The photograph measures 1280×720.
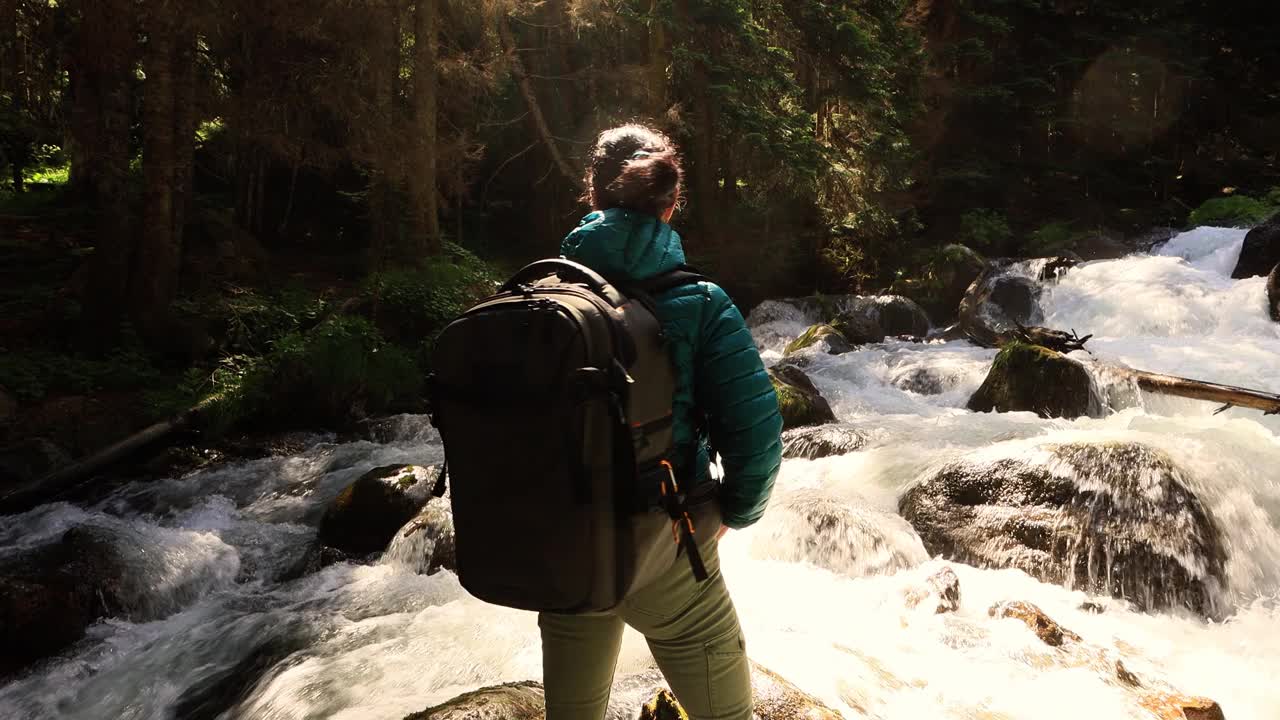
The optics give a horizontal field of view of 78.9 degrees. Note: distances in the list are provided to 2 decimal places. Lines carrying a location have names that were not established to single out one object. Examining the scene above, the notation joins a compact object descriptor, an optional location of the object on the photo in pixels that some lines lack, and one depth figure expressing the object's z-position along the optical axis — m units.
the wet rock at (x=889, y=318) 14.37
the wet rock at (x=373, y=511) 6.14
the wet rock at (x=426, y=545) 5.66
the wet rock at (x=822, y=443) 7.44
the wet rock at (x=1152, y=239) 16.75
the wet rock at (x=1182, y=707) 3.49
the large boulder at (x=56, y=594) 4.64
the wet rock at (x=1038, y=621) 4.31
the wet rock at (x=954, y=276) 15.99
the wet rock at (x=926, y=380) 10.60
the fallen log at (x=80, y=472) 6.56
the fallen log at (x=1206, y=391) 6.36
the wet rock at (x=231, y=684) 4.25
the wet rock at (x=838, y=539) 5.43
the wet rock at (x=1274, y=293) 11.26
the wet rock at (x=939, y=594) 4.81
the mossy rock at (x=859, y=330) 13.86
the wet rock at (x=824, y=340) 12.90
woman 1.89
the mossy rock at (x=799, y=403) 8.35
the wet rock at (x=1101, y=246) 16.52
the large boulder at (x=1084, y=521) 4.94
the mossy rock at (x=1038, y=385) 8.17
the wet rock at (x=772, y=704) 2.95
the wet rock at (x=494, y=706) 3.02
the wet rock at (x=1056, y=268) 14.82
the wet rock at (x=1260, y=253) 12.89
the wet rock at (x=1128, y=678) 3.91
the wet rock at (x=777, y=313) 15.92
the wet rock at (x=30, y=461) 7.00
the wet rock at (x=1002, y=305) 14.03
